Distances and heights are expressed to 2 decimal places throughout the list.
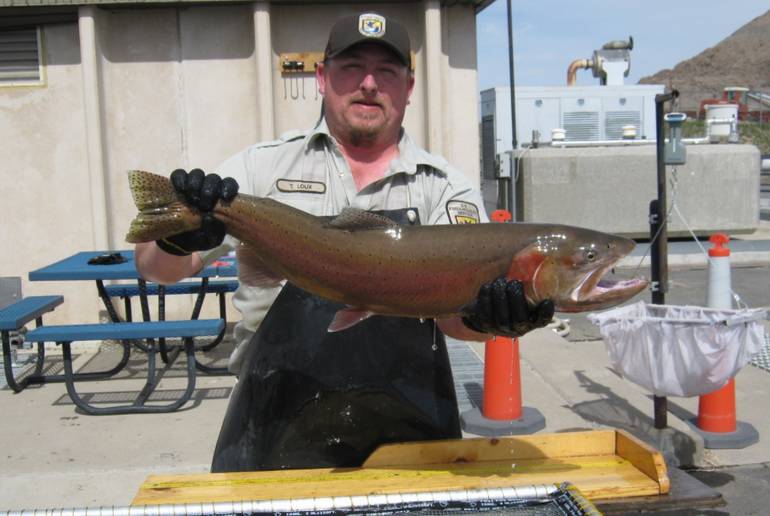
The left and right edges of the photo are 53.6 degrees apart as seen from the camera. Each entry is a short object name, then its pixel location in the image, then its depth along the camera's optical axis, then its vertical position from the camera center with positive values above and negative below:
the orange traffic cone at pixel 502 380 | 5.18 -1.39
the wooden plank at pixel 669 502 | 2.20 -0.96
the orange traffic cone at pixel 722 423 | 4.91 -1.67
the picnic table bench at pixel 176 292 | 6.92 -1.00
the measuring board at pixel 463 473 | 2.24 -0.91
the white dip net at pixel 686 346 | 4.52 -1.07
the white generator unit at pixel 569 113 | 14.80 +1.19
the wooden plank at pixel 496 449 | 2.47 -0.91
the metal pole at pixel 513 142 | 11.27 +0.56
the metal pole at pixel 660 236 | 4.84 -0.42
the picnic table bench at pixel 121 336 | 5.53 -1.07
